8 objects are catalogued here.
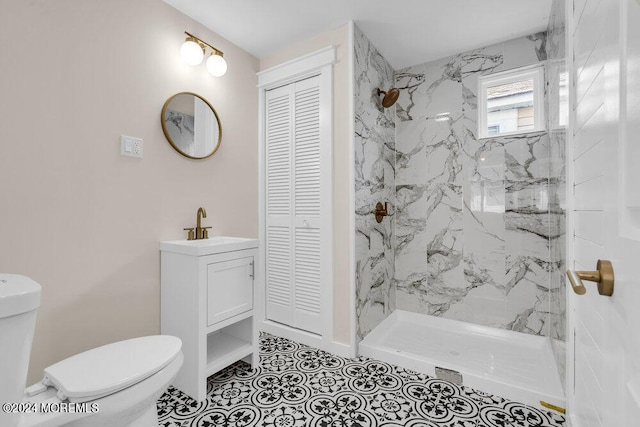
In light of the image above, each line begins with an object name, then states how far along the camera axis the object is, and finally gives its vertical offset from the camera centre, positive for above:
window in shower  2.35 +0.96
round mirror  1.95 +0.64
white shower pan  1.69 -1.04
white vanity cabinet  1.63 -0.53
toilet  0.86 -0.62
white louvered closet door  2.35 +0.08
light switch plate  1.71 +0.41
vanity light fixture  1.98 +1.13
